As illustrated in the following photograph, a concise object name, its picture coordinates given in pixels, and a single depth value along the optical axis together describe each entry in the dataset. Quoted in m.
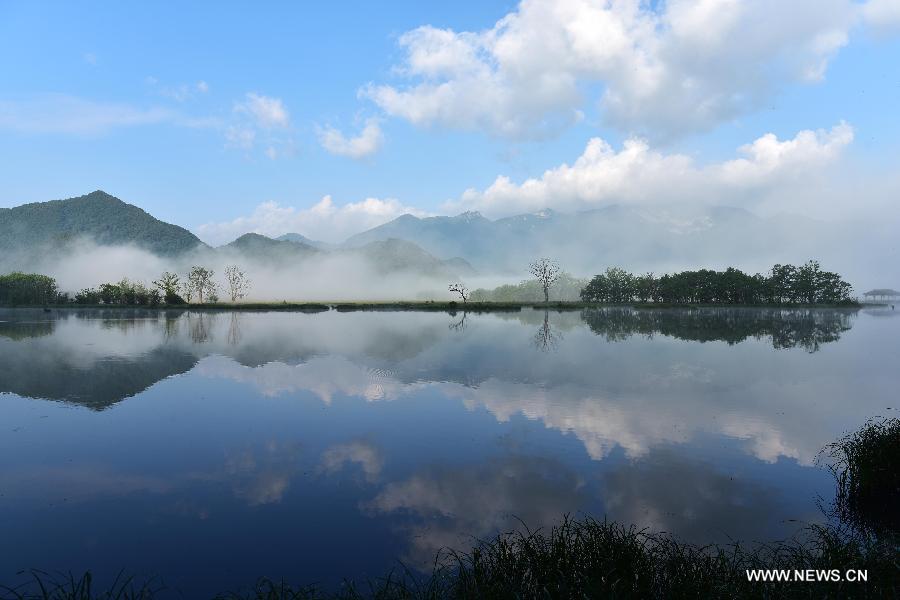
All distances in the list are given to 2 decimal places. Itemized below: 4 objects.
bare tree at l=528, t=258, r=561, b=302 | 171.00
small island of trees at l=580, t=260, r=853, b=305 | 157.50
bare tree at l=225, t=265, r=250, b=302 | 183.50
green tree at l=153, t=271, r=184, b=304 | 141.25
